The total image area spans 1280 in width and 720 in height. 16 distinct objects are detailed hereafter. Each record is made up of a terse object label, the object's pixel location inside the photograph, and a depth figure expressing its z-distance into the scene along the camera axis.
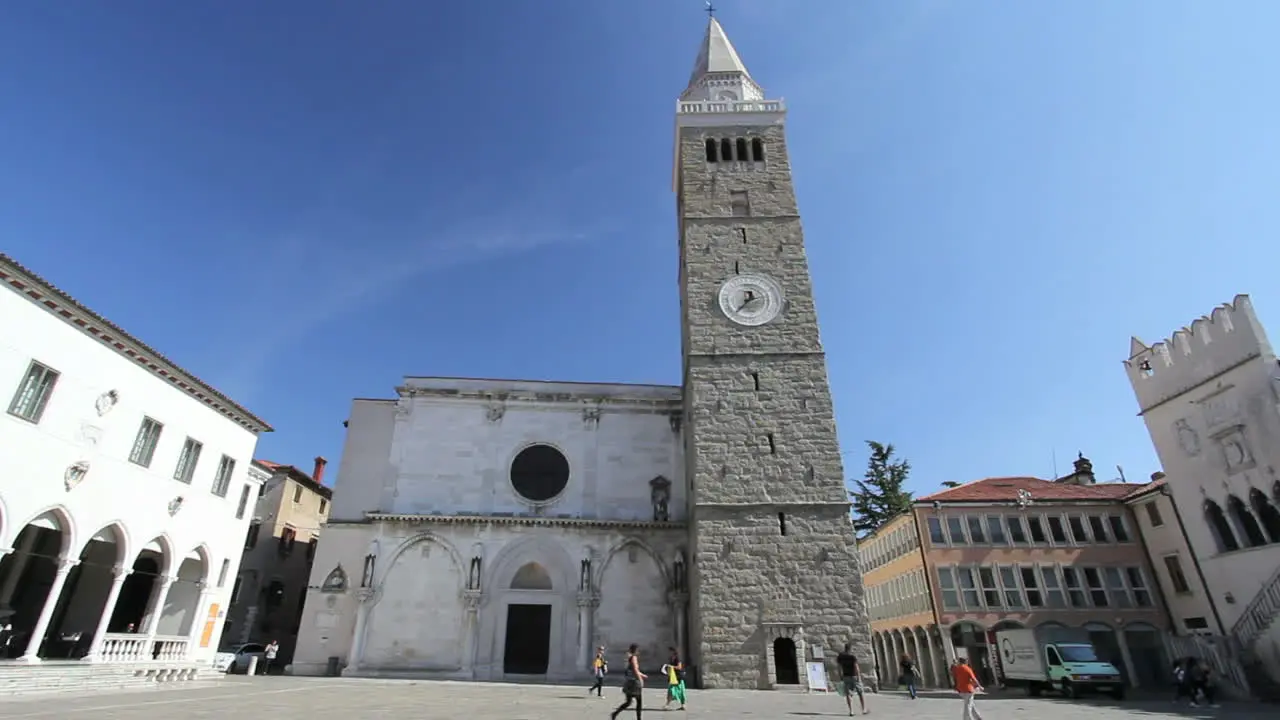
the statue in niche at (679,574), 23.17
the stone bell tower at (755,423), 19.19
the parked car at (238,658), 20.70
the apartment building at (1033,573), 24.20
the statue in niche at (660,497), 24.69
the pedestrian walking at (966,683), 10.21
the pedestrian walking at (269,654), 24.12
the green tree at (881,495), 37.44
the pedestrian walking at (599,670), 15.93
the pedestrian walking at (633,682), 10.45
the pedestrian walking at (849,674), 13.00
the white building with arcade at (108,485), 13.29
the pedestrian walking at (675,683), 12.12
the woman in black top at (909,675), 19.02
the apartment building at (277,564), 27.84
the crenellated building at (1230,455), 18.48
